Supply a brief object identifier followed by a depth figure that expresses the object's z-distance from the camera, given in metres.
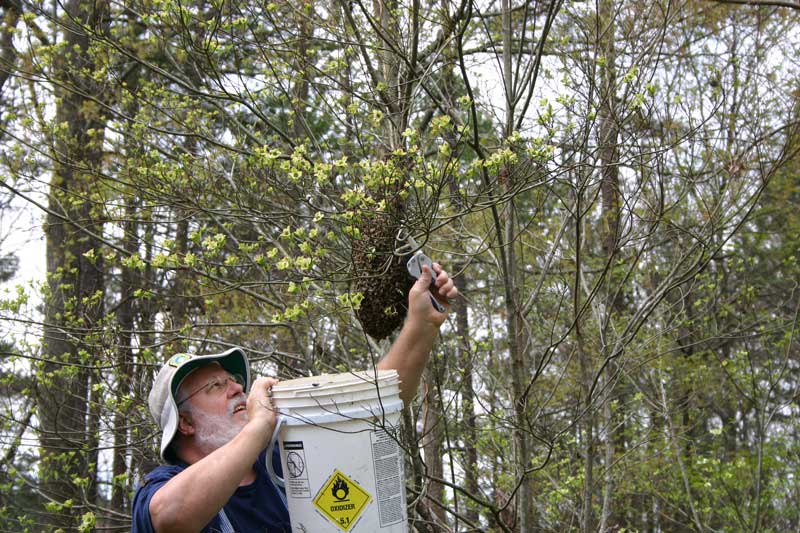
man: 2.35
